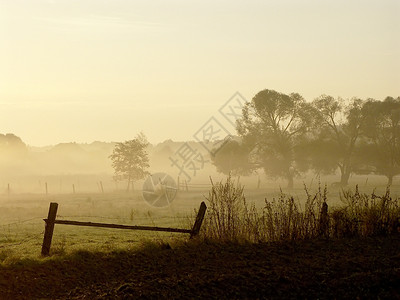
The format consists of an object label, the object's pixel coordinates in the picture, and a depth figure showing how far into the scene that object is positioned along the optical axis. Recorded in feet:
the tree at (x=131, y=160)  260.62
